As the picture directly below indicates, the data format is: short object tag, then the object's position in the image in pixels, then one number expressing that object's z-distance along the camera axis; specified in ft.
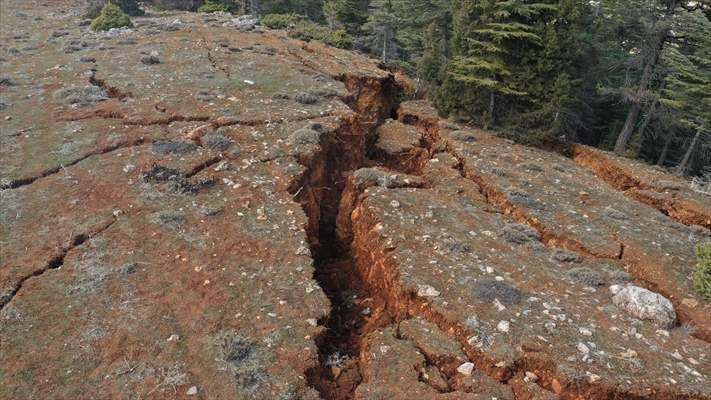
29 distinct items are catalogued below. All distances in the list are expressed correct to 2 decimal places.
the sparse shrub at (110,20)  95.81
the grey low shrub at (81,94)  55.62
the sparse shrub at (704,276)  31.99
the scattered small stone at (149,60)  70.69
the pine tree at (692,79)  56.54
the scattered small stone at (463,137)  61.05
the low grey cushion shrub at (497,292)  28.76
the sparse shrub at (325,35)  108.88
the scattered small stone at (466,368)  23.91
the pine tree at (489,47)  61.82
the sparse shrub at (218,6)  133.30
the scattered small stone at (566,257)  35.06
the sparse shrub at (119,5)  109.58
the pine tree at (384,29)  101.04
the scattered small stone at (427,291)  28.68
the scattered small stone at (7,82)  61.62
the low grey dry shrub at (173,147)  44.37
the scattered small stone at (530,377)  23.88
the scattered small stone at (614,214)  43.01
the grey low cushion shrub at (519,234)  36.83
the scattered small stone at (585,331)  26.66
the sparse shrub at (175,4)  136.46
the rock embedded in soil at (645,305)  28.73
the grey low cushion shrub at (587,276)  32.15
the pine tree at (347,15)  117.60
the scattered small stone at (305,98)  59.67
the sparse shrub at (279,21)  121.61
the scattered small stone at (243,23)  107.24
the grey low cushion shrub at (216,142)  45.42
